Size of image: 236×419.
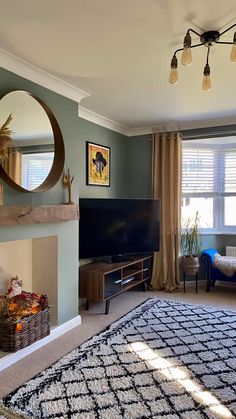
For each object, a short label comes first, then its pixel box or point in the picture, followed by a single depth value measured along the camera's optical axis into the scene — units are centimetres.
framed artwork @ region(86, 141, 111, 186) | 402
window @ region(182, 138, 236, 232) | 501
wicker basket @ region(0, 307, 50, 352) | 242
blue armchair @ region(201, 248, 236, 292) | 436
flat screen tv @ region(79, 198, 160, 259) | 370
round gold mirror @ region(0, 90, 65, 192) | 246
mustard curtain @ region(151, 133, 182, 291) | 459
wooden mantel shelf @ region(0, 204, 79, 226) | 239
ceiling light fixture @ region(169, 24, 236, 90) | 193
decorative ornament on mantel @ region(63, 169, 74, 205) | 307
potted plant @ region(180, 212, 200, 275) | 444
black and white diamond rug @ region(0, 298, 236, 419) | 191
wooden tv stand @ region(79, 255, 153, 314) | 351
